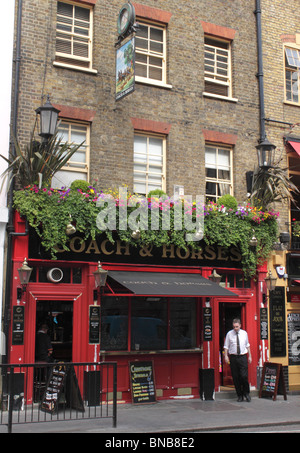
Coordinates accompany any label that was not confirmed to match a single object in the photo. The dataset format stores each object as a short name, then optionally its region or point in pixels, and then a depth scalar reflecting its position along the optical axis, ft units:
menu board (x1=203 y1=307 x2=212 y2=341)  44.28
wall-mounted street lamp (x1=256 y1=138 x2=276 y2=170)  47.26
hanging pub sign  40.31
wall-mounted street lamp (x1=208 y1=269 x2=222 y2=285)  44.06
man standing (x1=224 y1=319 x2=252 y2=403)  41.57
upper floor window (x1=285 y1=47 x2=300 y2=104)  53.72
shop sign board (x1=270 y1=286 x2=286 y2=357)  47.73
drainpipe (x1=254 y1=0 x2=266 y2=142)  50.80
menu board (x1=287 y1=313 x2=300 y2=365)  48.73
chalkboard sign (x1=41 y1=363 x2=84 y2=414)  32.40
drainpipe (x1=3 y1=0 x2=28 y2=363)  37.55
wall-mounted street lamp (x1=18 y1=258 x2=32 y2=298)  36.98
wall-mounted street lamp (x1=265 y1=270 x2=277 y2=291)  45.75
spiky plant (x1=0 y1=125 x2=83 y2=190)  38.11
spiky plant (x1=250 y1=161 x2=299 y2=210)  47.88
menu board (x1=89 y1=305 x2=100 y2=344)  39.86
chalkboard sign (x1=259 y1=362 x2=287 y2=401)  42.80
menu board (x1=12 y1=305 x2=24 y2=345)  37.37
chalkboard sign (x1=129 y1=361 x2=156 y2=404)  39.83
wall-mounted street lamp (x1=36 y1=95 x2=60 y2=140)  38.04
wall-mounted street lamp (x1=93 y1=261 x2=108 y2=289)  38.70
